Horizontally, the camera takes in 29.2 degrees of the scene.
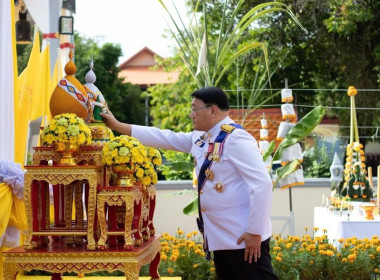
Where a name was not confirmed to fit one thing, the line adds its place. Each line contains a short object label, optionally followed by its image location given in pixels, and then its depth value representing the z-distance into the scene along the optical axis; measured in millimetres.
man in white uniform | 3762
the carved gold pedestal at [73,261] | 3873
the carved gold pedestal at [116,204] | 3928
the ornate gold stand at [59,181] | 3941
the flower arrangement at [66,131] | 3924
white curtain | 4934
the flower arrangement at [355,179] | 8312
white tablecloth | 7375
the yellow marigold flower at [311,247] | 6018
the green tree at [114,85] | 30297
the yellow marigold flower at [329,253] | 5773
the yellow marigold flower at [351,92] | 8812
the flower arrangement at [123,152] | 3982
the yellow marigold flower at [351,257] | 5738
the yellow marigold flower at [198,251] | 5969
